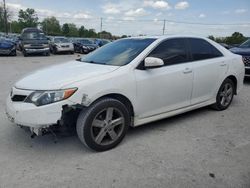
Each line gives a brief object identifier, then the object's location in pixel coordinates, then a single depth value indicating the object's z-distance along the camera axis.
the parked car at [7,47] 13.31
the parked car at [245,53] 6.04
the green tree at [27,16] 65.01
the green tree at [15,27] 64.54
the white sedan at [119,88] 2.33
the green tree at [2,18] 50.17
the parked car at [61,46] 16.06
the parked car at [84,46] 17.38
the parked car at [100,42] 19.88
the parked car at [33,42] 13.81
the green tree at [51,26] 64.11
